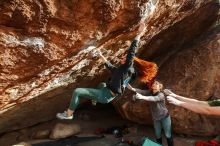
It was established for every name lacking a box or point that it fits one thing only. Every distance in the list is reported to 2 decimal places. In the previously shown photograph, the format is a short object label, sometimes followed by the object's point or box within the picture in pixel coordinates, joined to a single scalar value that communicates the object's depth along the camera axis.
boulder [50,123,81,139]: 4.19
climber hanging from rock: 3.08
